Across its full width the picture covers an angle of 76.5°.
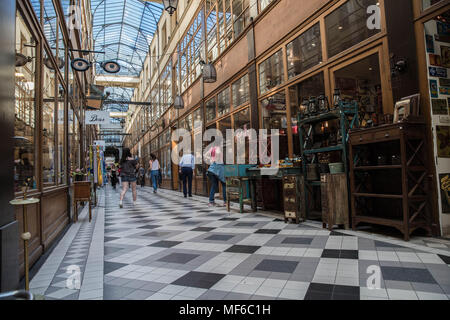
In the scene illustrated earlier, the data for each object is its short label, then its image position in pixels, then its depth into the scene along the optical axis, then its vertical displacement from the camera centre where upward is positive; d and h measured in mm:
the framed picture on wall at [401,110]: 3000 +573
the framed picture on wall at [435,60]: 3117 +1120
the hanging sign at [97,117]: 8094 +1704
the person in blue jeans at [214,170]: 6914 +39
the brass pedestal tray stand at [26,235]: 1460 -284
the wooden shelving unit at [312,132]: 3715 +519
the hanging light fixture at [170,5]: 6363 +3798
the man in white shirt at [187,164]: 8578 +259
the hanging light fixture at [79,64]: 6395 +2575
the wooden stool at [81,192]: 5484 -278
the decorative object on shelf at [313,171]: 4258 -63
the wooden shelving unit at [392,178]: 2955 -167
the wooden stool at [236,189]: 5543 -373
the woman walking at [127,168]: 7793 +206
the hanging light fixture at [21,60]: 2561 +1156
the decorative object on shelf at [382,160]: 3469 +51
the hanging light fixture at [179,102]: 10930 +2716
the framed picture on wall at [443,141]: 3059 +220
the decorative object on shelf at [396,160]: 3238 +42
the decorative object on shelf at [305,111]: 4379 +872
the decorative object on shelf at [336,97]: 3873 +949
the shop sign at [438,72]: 3105 +984
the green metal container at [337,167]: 3795 -13
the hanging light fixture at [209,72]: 7694 +2684
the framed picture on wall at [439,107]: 3078 +594
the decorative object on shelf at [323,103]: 4087 +920
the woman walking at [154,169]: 11211 +208
